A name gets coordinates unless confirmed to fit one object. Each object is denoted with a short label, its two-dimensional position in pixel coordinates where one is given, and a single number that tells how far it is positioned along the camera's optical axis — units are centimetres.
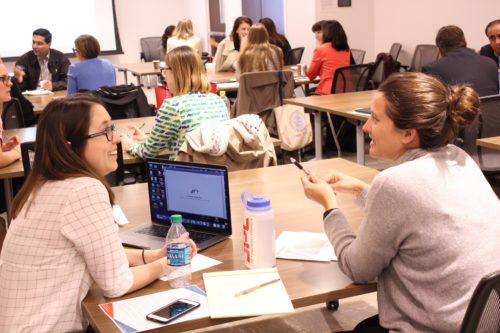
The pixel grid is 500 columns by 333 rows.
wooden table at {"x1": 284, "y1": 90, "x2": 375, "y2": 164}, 455
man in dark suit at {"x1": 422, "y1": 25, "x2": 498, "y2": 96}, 469
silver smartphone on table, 162
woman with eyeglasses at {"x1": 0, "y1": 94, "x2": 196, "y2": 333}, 173
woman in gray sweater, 161
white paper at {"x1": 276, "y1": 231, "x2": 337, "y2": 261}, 196
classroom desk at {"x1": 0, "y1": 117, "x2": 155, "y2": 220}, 331
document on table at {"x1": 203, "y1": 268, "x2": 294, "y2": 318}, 164
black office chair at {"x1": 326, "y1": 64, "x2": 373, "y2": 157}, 582
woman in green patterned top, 348
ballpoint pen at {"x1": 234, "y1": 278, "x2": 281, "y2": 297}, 174
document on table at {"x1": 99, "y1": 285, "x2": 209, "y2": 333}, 161
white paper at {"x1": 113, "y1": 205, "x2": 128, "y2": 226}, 238
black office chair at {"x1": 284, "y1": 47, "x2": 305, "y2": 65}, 886
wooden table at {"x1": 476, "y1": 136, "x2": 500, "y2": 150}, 335
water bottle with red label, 182
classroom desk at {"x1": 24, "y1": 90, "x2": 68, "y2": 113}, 542
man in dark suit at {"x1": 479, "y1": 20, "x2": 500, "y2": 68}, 577
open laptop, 214
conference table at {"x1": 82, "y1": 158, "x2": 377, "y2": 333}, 172
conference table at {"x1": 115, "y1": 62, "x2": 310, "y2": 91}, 634
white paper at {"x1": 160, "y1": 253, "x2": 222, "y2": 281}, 192
